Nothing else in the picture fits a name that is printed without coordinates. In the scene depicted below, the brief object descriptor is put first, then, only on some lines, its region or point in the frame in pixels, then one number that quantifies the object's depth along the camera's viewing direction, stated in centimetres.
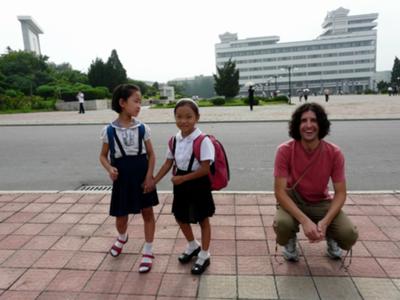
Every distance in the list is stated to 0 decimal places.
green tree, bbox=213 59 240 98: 4062
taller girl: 280
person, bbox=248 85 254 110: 2290
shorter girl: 260
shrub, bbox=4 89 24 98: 3278
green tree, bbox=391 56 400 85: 7712
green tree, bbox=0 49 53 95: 4059
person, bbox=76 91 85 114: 2438
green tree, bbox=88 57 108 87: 4609
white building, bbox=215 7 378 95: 9981
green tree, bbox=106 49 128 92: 4644
